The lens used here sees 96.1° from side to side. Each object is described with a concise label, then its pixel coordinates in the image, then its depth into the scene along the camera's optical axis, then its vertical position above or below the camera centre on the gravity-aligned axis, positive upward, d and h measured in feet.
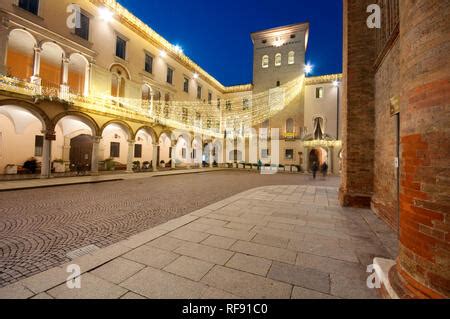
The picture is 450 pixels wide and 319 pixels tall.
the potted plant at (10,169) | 40.73 -2.21
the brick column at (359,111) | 20.43 +5.77
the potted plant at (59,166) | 46.09 -1.51
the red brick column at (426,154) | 5.49 +0.46
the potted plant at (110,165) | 55.32 -1.16
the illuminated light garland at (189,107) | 36.22 +17.04
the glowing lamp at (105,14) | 46.42 +34.25
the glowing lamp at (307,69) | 83.59 +40.51
